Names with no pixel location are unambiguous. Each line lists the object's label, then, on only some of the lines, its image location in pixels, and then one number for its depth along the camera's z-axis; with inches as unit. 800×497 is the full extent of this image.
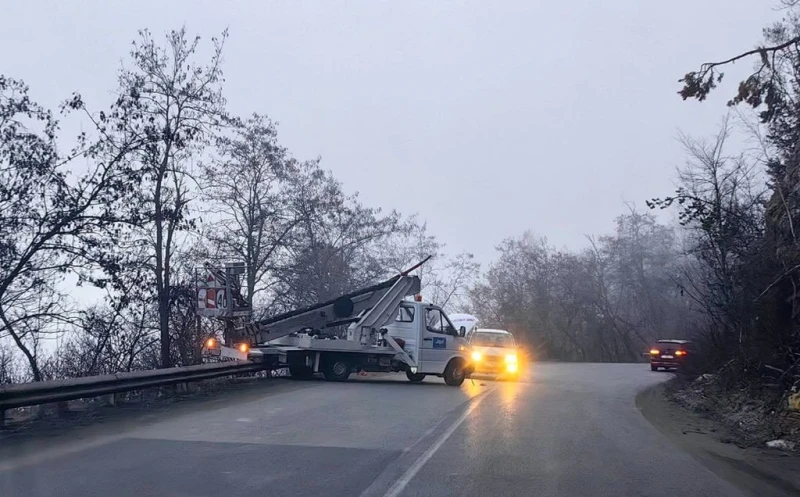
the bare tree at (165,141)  799.7
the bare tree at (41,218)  656.4
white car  1081.4
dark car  1504.7
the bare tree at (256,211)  1226.6
